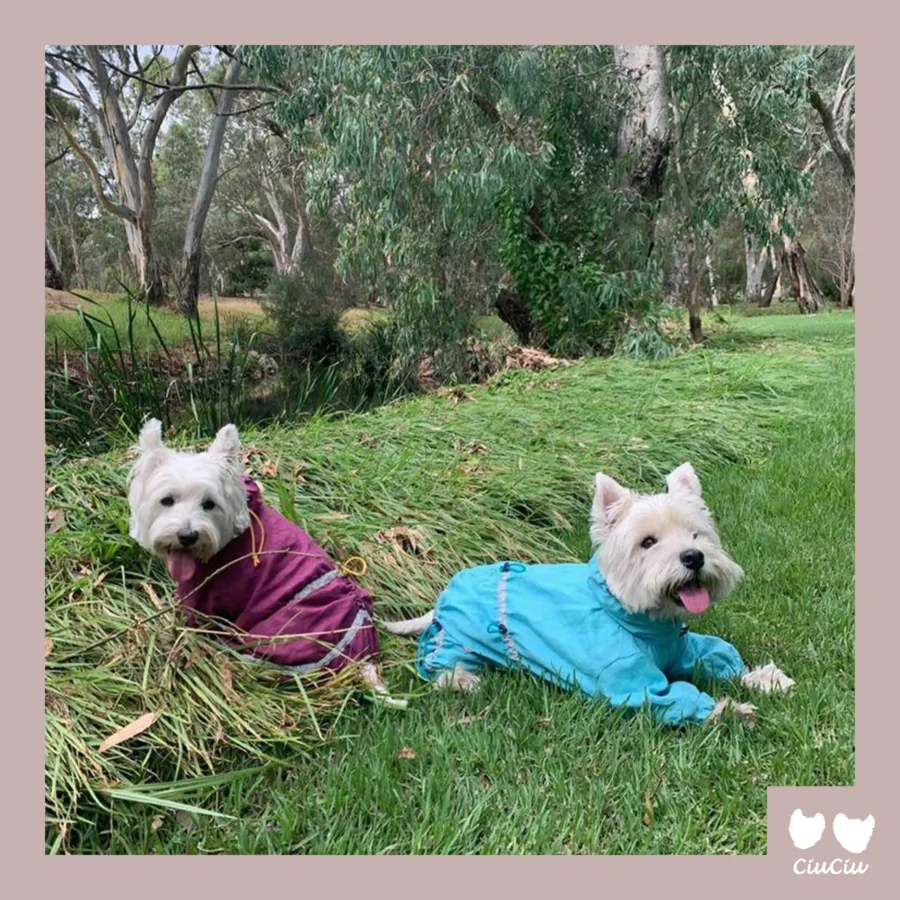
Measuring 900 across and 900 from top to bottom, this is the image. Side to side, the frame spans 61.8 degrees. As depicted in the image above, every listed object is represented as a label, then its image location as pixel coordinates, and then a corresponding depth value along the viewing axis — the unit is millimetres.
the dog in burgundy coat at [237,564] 2721
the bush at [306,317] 9461
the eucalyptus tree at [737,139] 9716
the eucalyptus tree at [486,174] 7844
